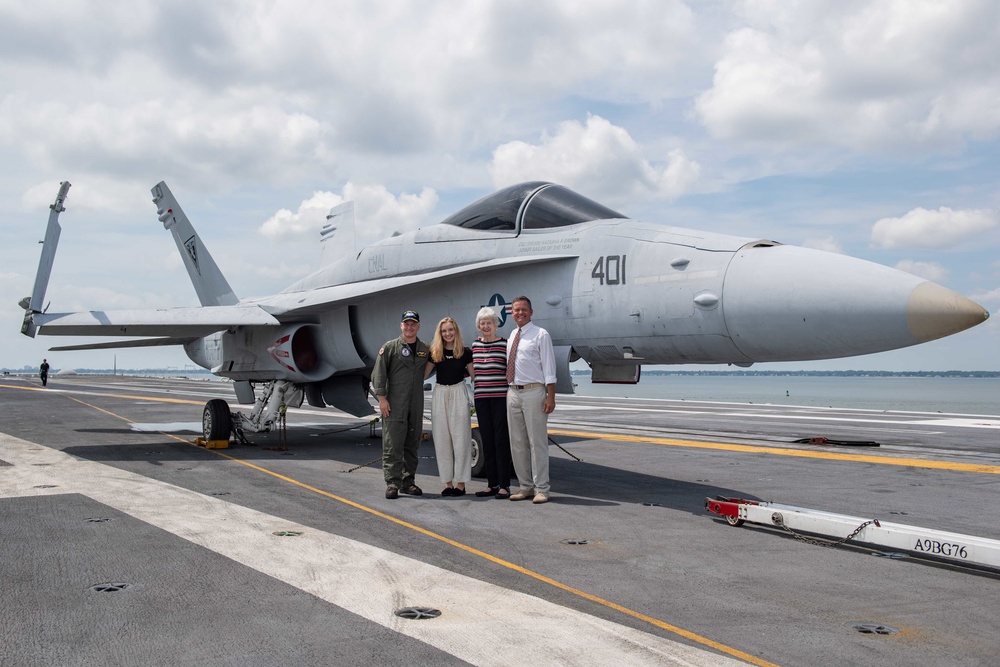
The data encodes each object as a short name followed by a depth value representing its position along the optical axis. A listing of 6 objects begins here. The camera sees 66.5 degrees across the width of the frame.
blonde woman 7.72
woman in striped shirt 7.64
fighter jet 5.92
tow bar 4.68
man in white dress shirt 7.28
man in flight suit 7.67
